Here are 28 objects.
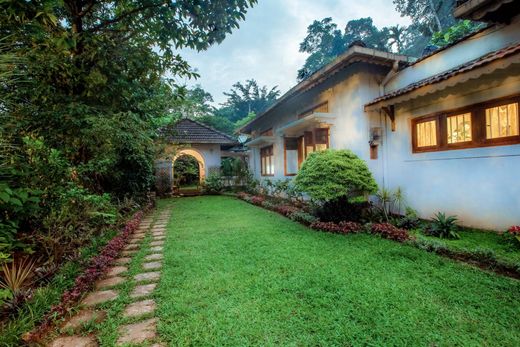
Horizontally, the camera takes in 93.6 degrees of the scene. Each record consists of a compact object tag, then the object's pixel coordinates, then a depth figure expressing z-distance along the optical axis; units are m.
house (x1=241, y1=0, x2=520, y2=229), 4.32
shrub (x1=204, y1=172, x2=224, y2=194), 15.53
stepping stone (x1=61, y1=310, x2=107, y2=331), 2.30
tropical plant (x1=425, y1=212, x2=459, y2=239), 4.61
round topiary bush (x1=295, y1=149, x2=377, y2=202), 5.54
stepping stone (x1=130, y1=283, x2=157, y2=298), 2.91
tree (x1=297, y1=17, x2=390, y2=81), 30.27
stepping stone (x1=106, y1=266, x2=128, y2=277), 3.54
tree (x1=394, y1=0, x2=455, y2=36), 20.48
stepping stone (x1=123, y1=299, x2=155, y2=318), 2.49
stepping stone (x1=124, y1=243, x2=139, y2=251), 4.78
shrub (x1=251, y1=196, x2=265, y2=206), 10.13
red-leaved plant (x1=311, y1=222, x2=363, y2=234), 5.36
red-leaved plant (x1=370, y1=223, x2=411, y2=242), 4.65
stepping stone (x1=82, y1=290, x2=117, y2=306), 2.75
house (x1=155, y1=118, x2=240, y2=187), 15.12
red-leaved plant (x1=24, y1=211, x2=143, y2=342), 2.18
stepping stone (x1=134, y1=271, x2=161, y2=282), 3.33
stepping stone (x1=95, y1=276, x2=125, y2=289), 3.17
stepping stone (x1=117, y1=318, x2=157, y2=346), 2.09
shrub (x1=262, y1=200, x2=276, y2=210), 8.85
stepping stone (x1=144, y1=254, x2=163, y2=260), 4.18
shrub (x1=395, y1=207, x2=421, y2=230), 5.40
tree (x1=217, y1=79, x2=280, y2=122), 39.72
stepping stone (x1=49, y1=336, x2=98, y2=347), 2.06
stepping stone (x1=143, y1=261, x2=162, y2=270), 3.74
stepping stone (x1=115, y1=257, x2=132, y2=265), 4.00
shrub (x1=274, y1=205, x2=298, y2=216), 7.57
